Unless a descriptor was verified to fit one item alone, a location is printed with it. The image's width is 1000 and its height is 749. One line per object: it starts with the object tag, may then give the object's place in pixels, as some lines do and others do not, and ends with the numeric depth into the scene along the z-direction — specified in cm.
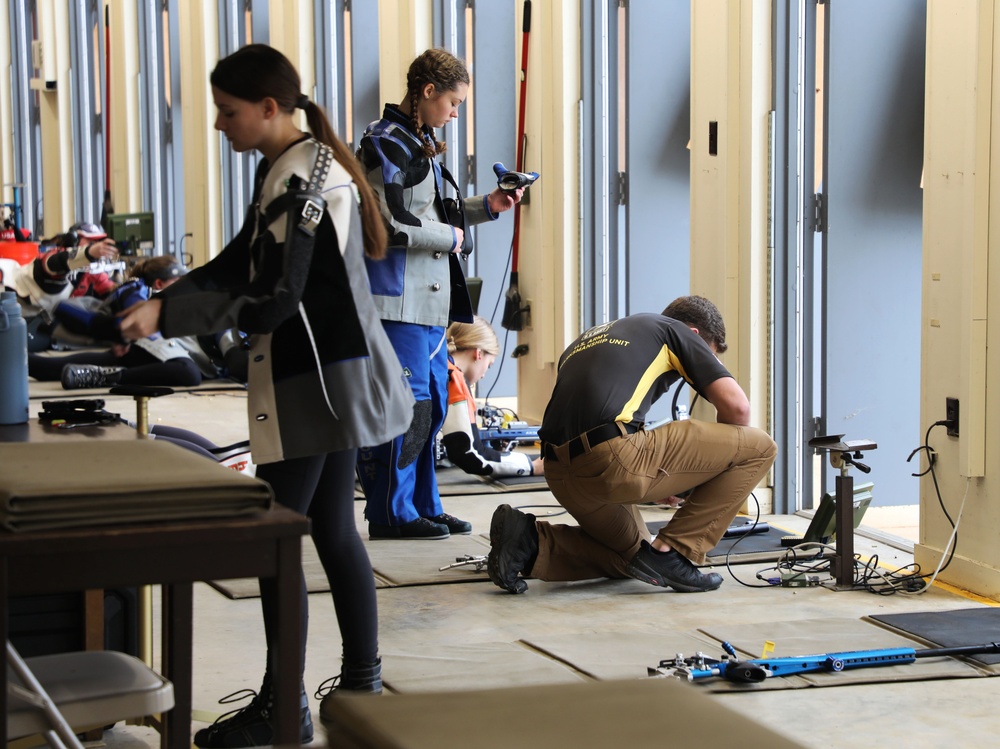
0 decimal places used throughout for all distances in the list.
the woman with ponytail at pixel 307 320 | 471
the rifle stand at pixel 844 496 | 780
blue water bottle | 536
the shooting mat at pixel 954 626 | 655
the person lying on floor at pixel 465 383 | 1045
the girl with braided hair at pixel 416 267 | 839
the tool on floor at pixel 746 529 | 938
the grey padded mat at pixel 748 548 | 864
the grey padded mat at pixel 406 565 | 783
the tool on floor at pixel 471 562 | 821
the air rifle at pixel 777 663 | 595
